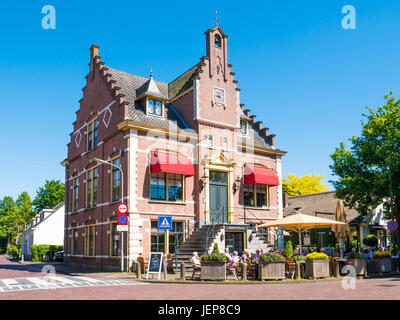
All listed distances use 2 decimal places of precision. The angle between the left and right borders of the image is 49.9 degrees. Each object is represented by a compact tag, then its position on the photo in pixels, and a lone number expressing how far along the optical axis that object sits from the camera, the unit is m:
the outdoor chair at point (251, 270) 18.48
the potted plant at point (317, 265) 18.41
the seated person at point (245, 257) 19.64
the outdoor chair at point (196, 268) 19.01
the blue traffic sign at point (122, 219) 21.93
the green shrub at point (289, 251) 20.73
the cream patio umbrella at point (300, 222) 20.22
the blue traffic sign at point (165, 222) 20.19
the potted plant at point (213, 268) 18.06
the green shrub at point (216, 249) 23.64
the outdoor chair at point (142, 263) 22.52
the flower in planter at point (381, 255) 22.38
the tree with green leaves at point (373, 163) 28.36
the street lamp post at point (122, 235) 23.56
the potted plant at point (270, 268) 17.86
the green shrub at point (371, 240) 36.53
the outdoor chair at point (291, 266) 19.14
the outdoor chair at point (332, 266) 19.74
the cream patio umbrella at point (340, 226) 24.72
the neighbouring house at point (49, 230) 53.53
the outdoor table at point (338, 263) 19.28
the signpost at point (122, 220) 21.89
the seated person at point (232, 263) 19.25
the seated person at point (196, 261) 19.15
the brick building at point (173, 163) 25.55
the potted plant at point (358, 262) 20.00
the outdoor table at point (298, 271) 18.03
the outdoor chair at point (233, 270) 19.14
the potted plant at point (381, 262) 22.33
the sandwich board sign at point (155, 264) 19.54
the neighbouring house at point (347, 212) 39.59
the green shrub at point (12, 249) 62.88
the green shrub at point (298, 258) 19.30
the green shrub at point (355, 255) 20.07
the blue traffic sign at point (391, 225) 25.20
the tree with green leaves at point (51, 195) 78.69
